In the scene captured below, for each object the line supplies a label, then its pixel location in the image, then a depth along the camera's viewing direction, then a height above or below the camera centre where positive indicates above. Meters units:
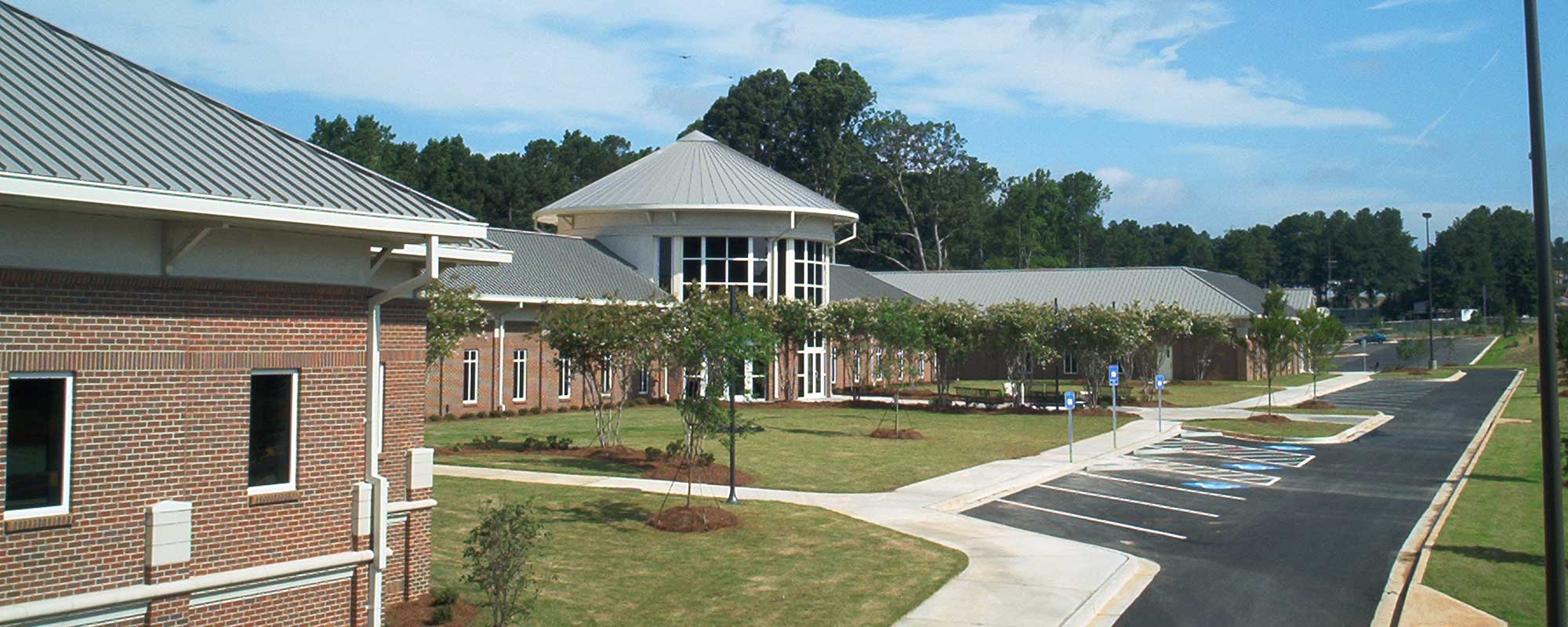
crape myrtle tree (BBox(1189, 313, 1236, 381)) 60.00 +1.27
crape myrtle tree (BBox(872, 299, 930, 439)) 37.06 +0.78
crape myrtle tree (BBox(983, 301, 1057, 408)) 44.84 +1.10
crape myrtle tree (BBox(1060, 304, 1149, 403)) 43.75 +0.89
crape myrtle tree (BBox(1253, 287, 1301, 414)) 47.69 +1.11
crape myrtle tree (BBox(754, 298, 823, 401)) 45.56 +1.52
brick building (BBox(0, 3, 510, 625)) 9.64 +0.09
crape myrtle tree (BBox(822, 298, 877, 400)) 44.31 +1.32
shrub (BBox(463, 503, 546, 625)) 12.04 -1.93
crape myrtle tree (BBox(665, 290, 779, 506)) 20.17 +0.10
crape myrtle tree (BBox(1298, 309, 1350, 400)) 49.97 +1.01
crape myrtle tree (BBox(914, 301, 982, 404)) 44.97 +1.29
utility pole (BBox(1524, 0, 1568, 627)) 10.34 +0.06
